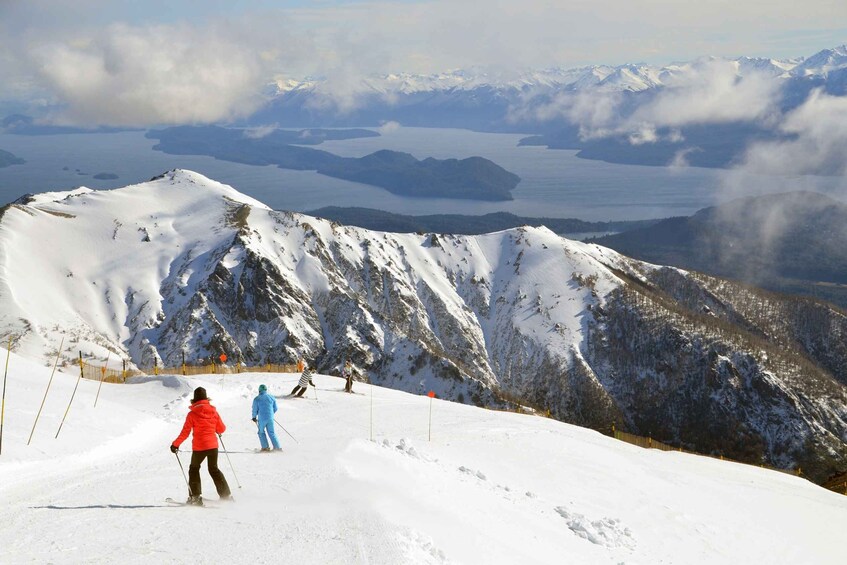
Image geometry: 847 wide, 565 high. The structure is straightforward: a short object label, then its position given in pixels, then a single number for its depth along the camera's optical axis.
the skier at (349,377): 32.72
